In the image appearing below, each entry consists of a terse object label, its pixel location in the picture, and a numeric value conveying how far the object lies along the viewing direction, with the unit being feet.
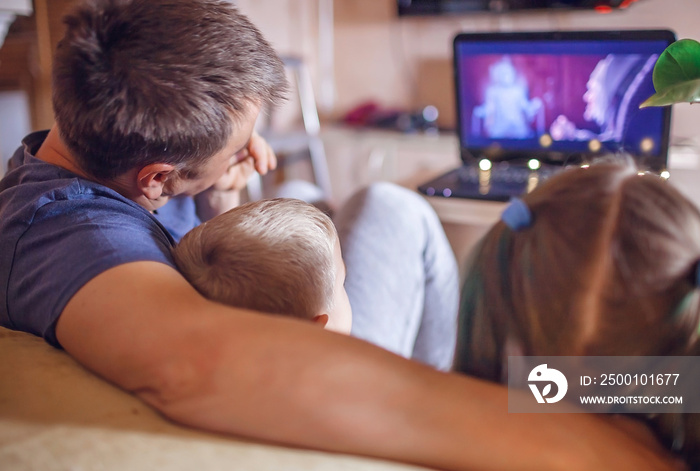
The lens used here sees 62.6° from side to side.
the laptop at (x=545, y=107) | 4.17
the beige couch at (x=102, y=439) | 1.44
